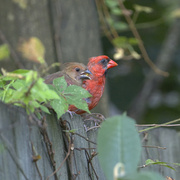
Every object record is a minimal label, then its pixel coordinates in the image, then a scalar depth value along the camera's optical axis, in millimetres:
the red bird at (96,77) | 6184
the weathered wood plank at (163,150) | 5648
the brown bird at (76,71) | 6125
